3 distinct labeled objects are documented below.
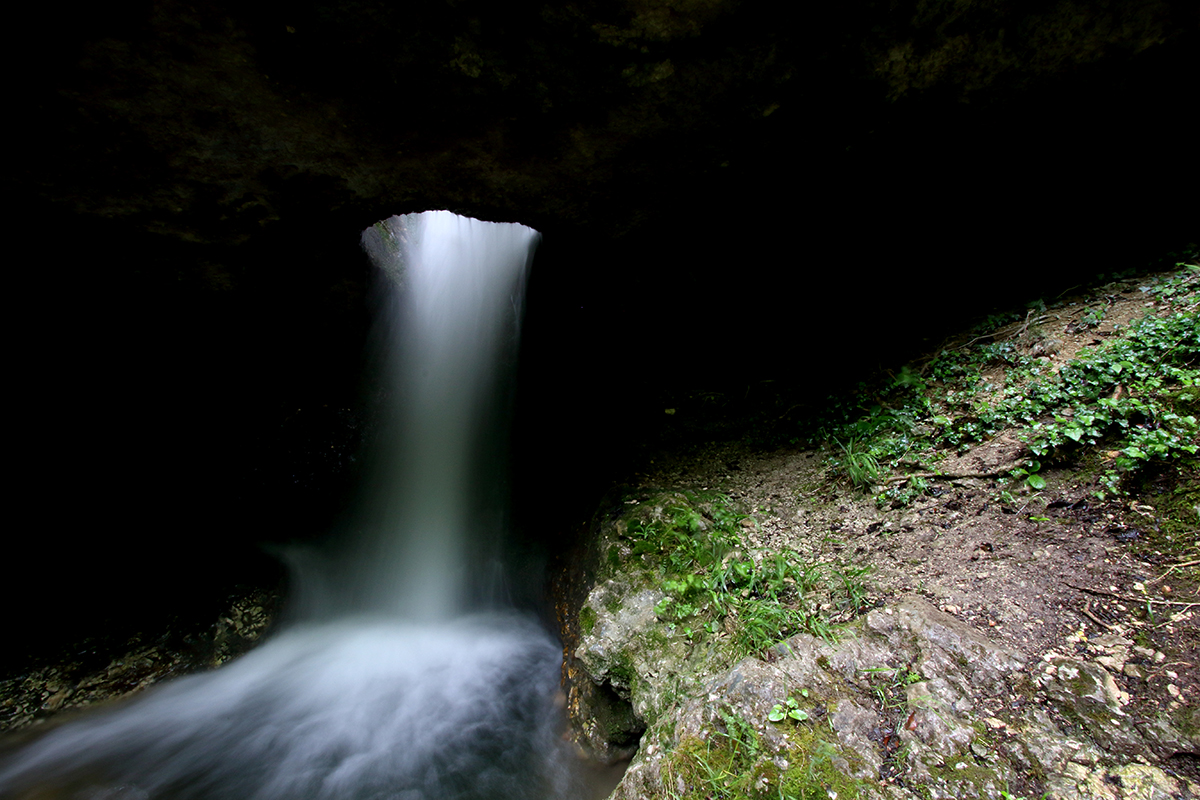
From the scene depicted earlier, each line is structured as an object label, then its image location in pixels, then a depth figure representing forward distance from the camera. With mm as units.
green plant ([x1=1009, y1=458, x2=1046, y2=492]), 2852
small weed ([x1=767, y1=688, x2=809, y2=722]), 2074
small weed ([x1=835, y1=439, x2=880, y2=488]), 3688
